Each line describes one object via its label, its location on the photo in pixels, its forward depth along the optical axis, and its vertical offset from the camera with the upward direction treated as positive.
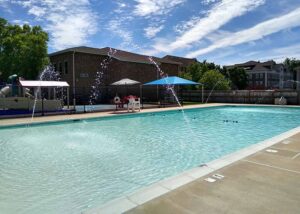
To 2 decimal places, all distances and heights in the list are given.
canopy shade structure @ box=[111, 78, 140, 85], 16.21 +1.55
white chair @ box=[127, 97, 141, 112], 14.29 -0.18
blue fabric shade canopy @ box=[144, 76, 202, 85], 16.52 +1.62
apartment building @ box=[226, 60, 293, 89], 58.22 +7.64
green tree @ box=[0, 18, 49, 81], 18.45 +4.48
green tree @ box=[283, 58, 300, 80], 64.77 +11.89
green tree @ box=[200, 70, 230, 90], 26.88 +2.57
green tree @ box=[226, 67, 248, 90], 50.42 +5.76
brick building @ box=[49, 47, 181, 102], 19.61 +3.55
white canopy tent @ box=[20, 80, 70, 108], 11.83 +1.12
